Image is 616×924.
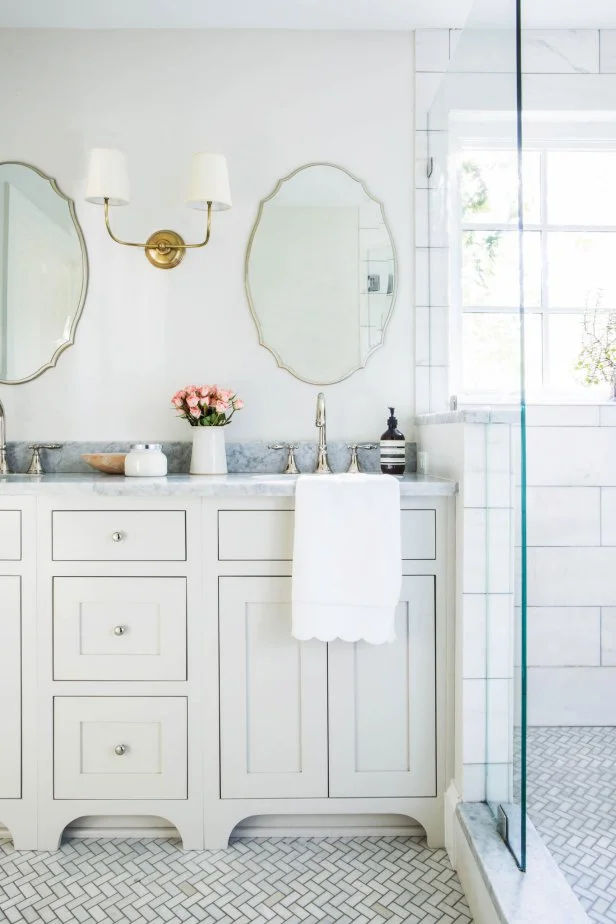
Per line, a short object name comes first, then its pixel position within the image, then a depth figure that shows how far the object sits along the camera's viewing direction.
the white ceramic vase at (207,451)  2.16
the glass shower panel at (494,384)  1.33
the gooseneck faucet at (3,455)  2.30
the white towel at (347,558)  1.66
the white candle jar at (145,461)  2.04
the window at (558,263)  2.09
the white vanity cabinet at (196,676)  1.75
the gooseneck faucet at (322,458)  2.26
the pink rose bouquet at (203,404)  2.15
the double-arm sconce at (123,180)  2.14
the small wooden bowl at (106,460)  2.13
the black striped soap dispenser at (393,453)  2.21
